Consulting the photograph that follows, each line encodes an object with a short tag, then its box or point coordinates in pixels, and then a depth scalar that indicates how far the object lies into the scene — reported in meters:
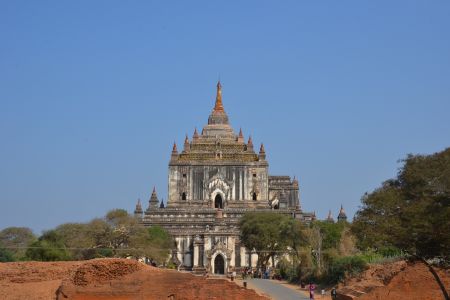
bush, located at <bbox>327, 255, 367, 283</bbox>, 48.69
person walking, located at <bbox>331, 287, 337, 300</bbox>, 41.19
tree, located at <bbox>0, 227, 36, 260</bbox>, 91.31
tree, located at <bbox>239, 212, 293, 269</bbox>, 74.62
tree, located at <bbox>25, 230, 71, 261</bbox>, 61.24
